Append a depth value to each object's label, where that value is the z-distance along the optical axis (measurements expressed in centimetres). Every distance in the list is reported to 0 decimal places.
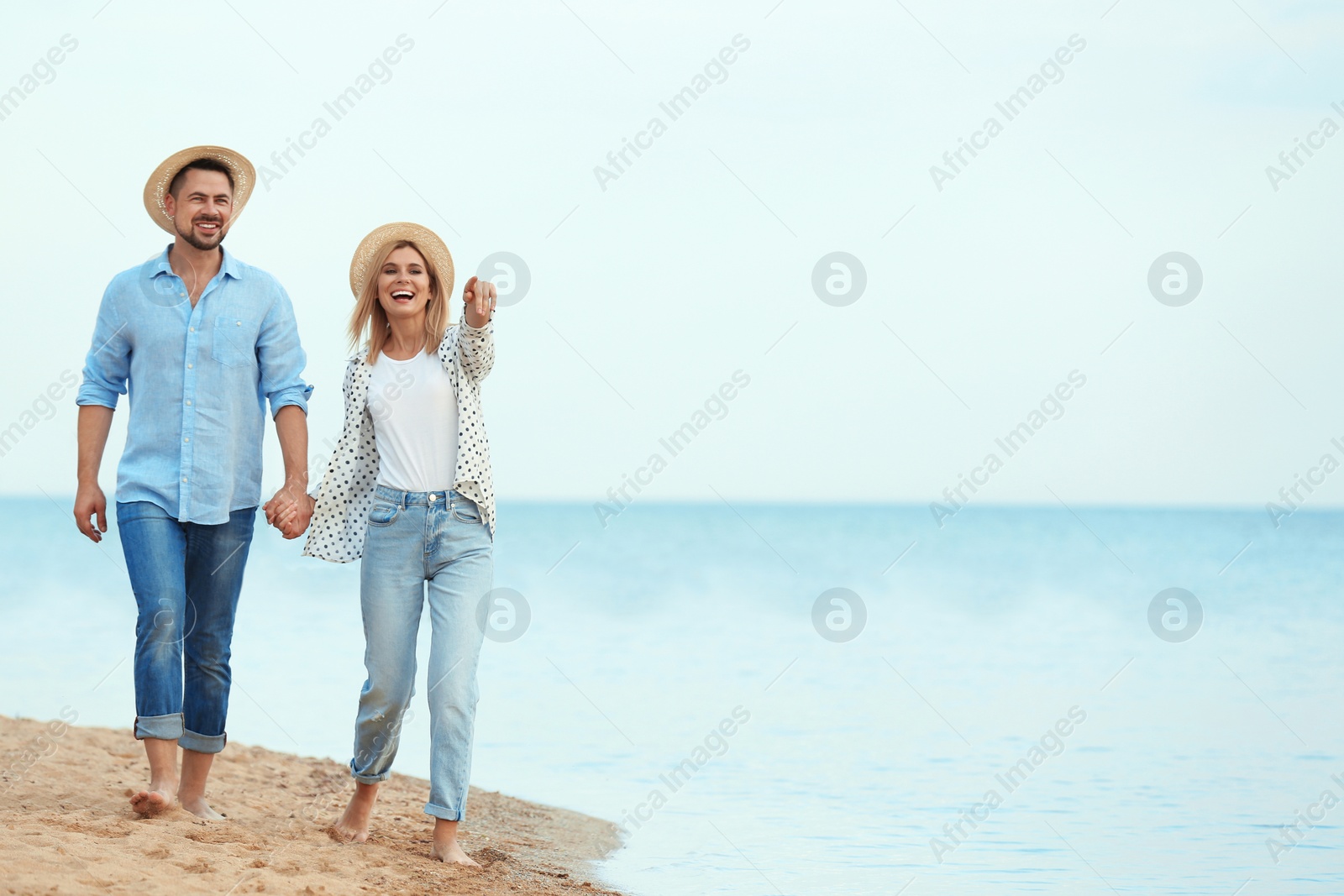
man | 734
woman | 725
